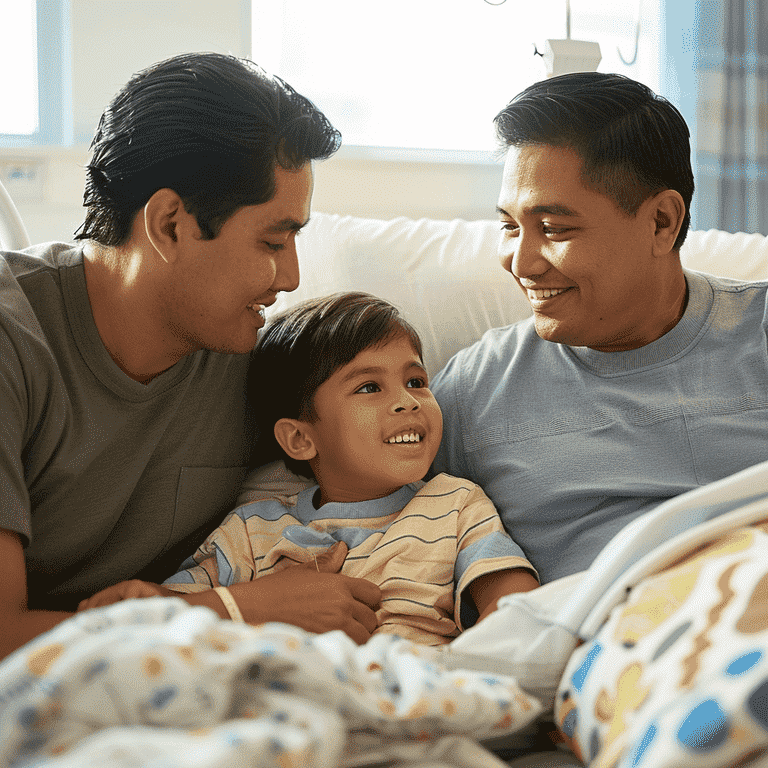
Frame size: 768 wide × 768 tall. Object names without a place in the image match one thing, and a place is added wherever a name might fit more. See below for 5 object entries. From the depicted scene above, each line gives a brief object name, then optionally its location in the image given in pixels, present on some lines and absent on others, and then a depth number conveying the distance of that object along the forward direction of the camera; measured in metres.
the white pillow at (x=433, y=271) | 1.61
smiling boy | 1.19
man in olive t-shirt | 1.14
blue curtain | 3.07
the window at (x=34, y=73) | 2.51
